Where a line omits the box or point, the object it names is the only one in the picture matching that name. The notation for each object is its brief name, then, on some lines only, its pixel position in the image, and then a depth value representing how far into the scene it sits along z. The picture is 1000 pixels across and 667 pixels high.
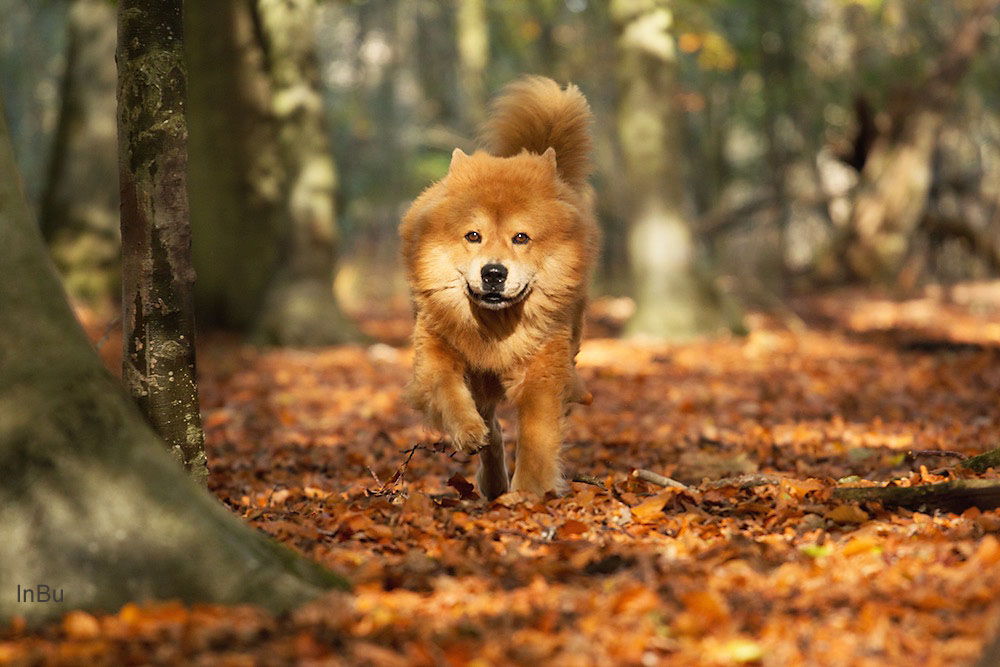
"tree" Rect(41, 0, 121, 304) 26.80
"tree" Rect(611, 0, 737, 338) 26.11
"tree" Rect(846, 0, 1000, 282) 36.00
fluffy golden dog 10.07
